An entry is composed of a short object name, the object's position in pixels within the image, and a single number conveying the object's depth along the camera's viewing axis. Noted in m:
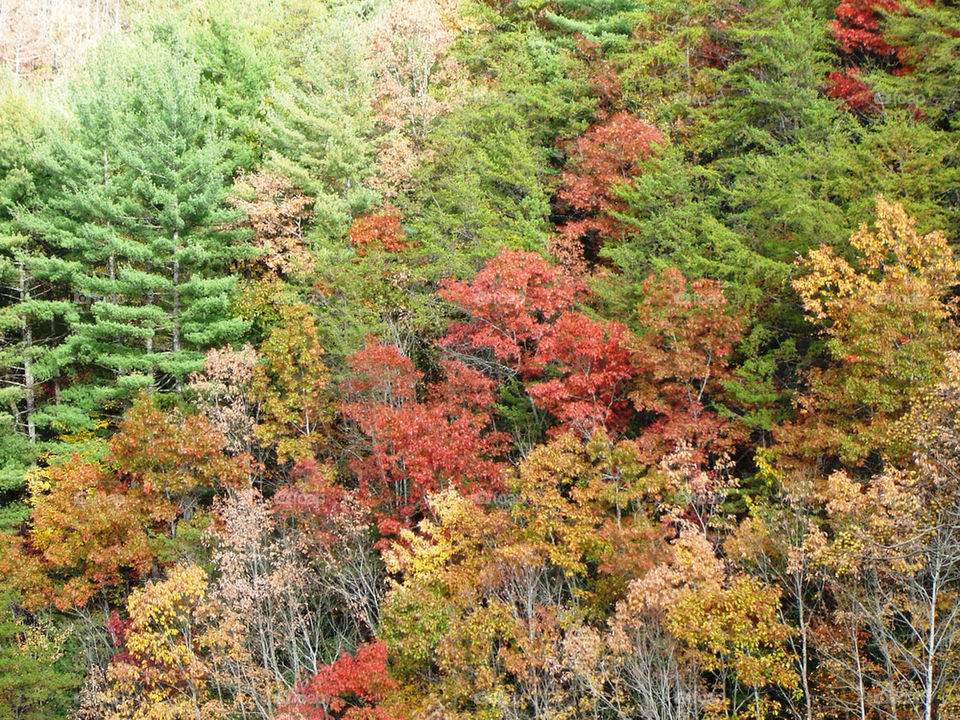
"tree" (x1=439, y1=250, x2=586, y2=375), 18.42
